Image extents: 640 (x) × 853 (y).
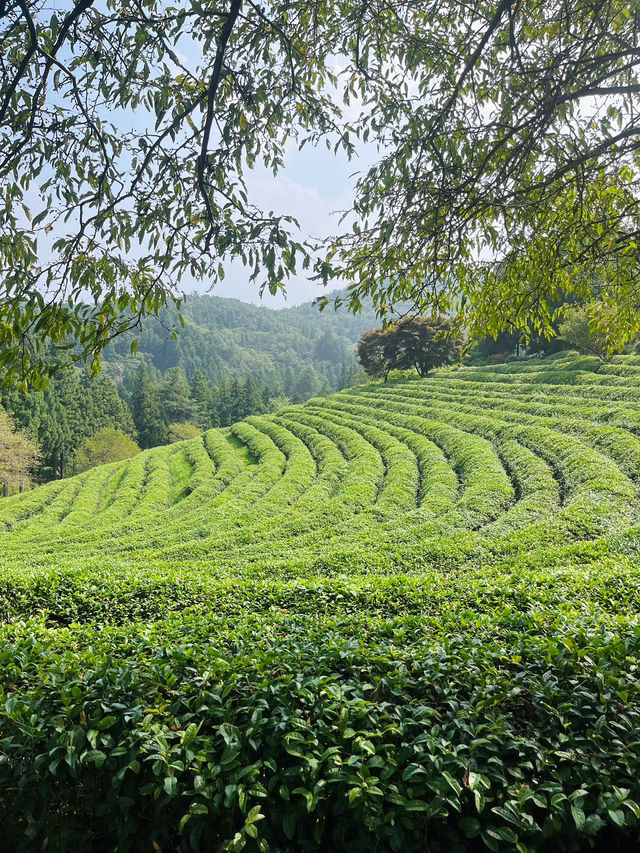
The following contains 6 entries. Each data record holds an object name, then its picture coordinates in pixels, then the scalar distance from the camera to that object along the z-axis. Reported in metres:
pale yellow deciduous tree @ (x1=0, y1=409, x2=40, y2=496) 38.97
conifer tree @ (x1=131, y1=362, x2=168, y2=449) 66.69
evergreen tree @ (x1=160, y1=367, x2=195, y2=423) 75.25
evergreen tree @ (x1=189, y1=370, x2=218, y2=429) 78.19
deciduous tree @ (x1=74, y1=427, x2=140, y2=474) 51.94
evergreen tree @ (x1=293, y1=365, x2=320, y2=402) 136.50
